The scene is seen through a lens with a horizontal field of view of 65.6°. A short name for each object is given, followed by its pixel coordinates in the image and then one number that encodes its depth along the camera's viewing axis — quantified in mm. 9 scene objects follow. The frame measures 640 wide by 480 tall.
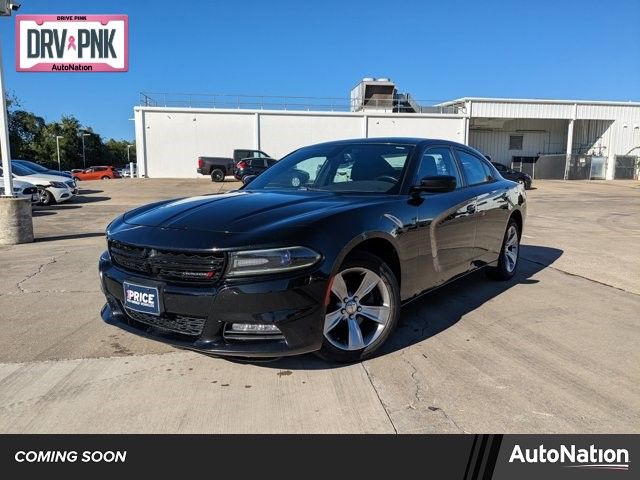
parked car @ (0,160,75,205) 16344
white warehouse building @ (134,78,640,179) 34812
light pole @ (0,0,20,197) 8484
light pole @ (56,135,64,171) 64444
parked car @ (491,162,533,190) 25938
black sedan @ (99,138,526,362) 2883
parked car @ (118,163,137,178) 58519
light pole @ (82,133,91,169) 74400
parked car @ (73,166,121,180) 46419
